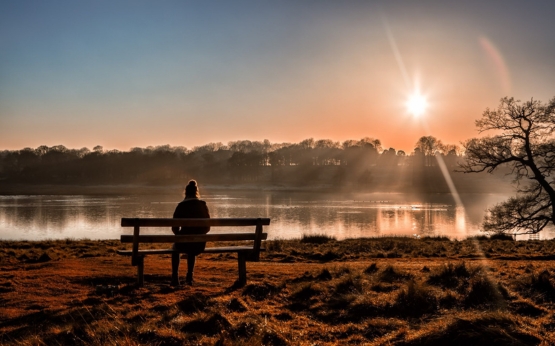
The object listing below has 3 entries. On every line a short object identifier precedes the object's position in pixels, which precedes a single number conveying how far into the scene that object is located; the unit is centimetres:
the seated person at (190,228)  906
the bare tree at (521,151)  2258
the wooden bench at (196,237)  830
